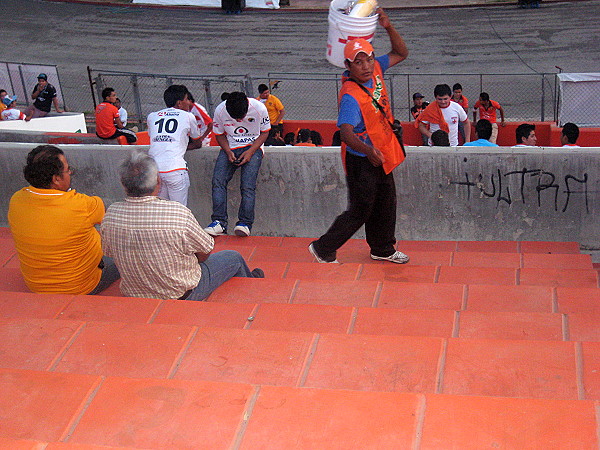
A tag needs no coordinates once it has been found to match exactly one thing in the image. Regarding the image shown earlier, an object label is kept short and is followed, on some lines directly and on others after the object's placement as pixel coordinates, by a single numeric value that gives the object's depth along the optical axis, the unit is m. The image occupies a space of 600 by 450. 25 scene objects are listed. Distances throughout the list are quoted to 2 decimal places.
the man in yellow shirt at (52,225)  4.68
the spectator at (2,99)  16.27
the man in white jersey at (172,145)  6.94
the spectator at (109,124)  11.56
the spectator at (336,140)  11.14
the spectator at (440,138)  10.09
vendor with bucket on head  5.42
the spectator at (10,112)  15.66
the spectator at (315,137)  10.99
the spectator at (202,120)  7.80
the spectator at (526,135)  8.98
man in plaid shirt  4.46
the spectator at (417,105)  14.49
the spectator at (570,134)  8.91
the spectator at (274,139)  12.10
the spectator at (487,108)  14.29
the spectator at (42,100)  17.23
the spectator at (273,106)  14.65
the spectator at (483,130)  8.48
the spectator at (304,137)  10.24
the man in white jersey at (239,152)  7.11
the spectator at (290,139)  12.60
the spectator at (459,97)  14.55
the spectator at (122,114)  14.73
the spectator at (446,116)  11.38
